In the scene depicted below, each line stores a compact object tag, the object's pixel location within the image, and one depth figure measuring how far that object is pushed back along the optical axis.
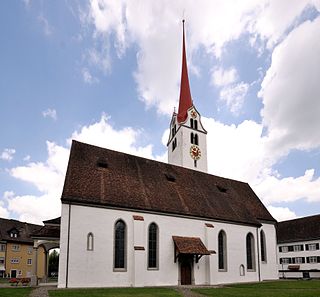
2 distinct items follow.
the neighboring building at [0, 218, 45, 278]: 44.76
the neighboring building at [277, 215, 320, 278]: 42.36
